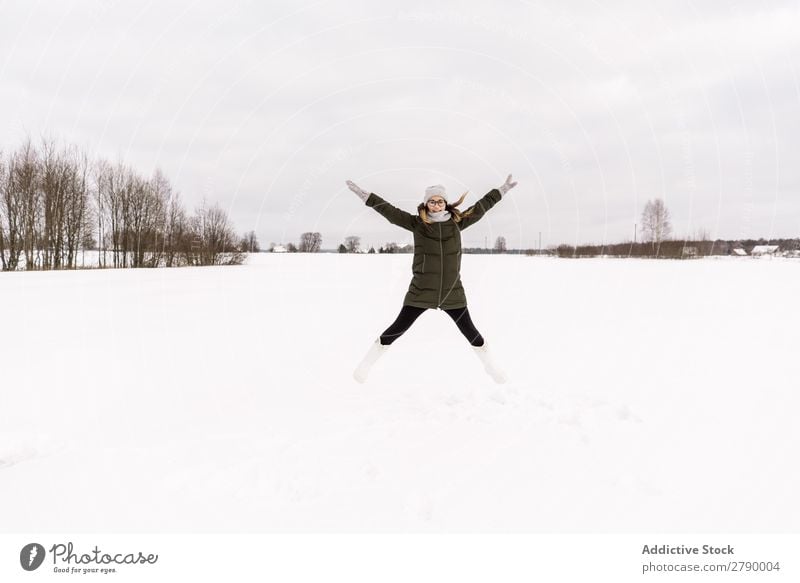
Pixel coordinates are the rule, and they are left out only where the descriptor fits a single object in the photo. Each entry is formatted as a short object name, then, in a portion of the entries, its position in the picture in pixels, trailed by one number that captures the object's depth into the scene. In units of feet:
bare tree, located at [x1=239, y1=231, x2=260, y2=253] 143.58
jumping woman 15.79
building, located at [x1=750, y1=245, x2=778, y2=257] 257.71
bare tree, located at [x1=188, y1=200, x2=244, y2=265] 123.13
